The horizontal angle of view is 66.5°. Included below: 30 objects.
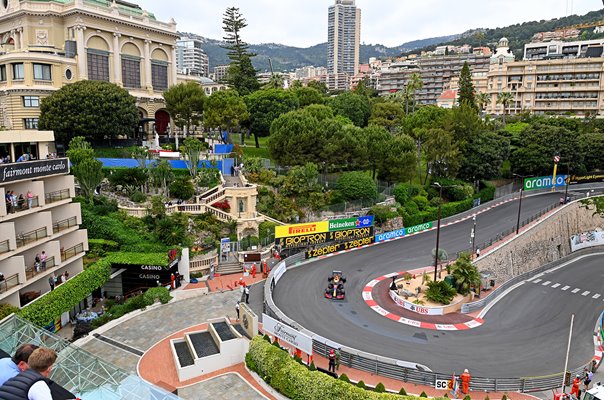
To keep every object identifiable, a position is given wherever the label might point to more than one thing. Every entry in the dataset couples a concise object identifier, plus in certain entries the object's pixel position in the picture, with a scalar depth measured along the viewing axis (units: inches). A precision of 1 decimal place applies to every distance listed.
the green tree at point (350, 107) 3703.2
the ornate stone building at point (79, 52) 2482.8
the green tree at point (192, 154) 2121.6
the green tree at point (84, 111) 2261.3
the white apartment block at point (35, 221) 1084.5
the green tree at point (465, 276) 1392.7
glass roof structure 485.1
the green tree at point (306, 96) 3518.7
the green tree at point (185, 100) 2755.9
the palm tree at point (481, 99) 3934.5
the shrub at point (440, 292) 1334.9
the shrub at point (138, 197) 1892.2
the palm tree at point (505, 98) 3873.0
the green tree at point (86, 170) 1713.8
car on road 1366.9
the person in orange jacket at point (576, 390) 887.1
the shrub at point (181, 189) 1966.0
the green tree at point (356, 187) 2160.4
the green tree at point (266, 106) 2967.5
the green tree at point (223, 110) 2603.3
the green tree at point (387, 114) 3673.7
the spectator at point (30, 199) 1173.2
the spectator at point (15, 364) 323.6
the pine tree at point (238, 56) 3865.7
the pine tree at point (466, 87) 3707.2
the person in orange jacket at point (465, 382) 895.7
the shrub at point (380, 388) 837.2
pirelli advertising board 1697.8
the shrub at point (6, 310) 974.0
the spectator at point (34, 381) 287.6
